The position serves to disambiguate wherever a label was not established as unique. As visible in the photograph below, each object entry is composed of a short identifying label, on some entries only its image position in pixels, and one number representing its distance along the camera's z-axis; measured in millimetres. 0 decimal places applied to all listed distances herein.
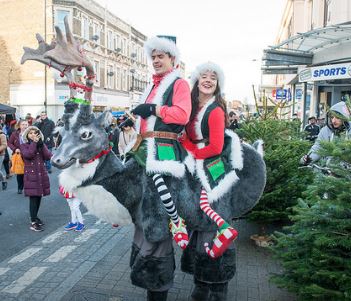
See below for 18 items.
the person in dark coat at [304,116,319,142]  13472
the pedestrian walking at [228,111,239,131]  12825
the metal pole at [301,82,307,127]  19250
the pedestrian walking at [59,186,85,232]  6594
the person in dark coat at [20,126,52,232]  6695
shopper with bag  9516
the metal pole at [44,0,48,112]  29438
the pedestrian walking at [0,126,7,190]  9680
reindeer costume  3074
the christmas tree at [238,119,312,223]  5320
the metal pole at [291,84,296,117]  24809
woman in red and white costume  3371
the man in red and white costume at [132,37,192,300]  3109
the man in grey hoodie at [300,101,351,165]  4662
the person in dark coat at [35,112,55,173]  12864
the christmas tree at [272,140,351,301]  2938
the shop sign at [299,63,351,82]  12852
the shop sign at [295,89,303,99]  22066
